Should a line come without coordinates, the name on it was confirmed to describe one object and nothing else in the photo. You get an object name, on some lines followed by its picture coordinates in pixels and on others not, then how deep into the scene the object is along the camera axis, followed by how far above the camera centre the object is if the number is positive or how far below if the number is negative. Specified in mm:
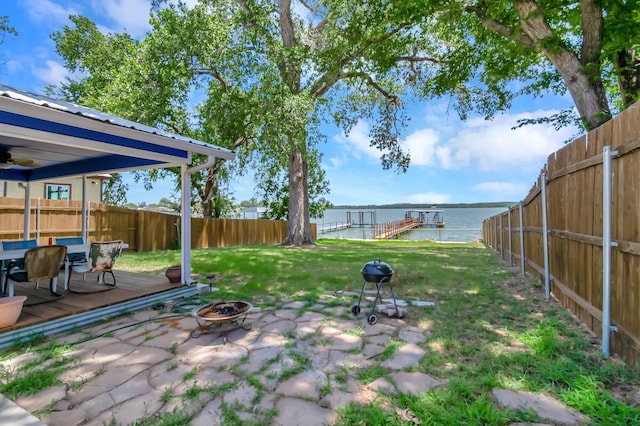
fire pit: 3244 -1049
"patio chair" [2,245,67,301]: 3908 -623
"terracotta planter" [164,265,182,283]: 5121 -947
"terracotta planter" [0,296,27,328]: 3189 -968
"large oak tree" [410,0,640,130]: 5411 +3925
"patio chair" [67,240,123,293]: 4730 -648
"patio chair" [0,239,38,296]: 5591 -499
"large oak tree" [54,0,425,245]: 9336 +5040
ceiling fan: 5367 +1008
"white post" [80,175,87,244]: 7863 +124
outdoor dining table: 4216 -527
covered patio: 3312 +974
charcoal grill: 3562 -654
